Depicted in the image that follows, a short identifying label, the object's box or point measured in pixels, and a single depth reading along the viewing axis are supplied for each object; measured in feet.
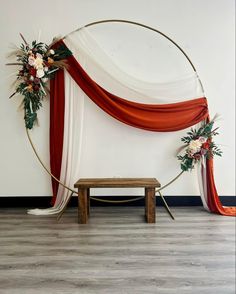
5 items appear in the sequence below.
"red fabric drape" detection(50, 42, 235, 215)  9.53
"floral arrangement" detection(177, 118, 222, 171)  9.17
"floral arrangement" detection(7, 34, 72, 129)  9.18
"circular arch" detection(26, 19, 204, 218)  9.42
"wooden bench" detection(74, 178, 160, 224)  8.35
